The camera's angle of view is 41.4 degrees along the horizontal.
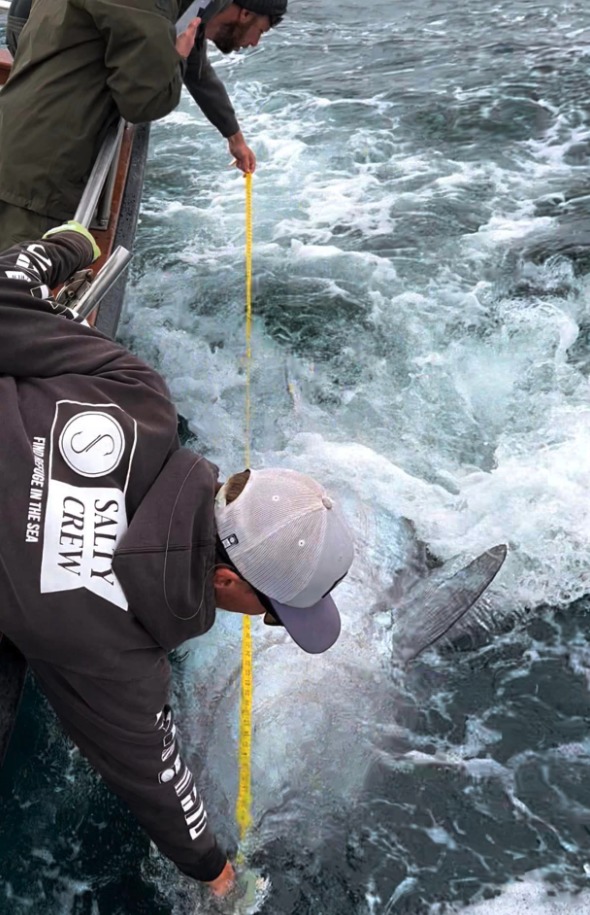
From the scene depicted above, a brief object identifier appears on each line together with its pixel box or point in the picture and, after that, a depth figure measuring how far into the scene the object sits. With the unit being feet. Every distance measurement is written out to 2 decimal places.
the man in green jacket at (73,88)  10.26
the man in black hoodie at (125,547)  6.21
